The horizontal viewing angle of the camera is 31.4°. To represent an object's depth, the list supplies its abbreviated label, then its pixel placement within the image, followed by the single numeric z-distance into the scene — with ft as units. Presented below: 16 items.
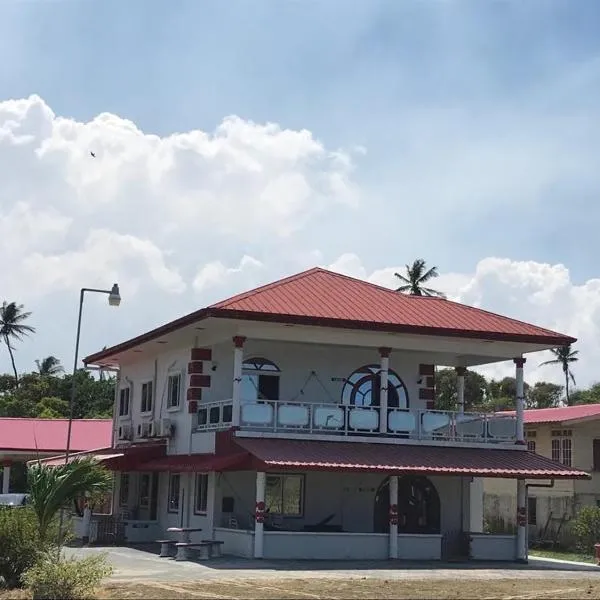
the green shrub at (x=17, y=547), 59.88
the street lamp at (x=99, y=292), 93.15
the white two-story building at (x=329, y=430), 84.74
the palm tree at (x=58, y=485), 62.44
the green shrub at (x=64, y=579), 53.83
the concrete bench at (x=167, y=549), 83.50
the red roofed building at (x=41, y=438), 145.07
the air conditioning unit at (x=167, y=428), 101.04
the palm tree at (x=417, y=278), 234.17
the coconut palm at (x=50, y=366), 293.23
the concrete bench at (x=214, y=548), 81.46
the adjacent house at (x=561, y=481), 120.37
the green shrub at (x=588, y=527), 107.14
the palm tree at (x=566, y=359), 280.92
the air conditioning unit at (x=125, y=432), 115.44
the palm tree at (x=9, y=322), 294.05
